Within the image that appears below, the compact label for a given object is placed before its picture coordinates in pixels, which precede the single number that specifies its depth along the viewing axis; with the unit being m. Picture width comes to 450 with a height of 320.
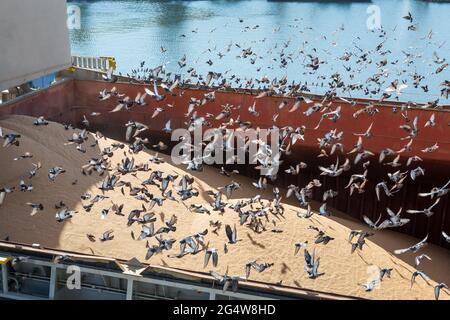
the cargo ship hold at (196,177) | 9.08
